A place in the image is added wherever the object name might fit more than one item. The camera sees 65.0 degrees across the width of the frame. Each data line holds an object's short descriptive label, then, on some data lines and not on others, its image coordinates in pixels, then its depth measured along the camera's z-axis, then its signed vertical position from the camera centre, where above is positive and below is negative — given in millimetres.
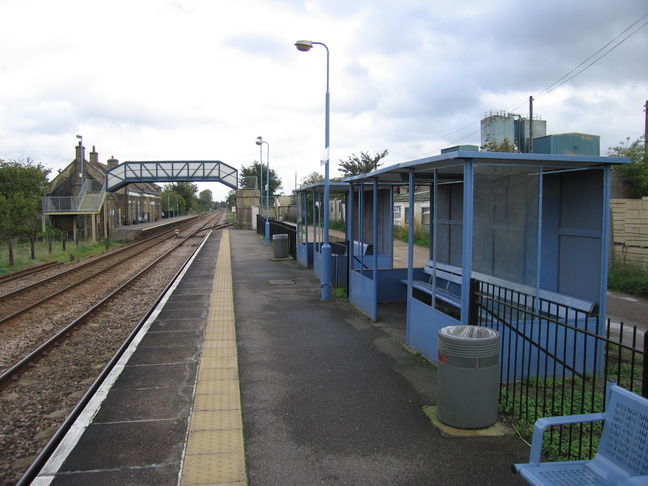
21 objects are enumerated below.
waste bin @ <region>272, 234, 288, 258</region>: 20391 -1220
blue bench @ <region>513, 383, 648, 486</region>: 2957 -1426
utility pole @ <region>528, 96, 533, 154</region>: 31122 +6672
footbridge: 41969 +3789
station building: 37625 +1254
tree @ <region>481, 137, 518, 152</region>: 30722 +4465
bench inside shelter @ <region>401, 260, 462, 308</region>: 8319 -1205
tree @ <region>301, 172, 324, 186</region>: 77688 +6213
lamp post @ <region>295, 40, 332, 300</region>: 10930 +317
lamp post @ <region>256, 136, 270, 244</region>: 29578 -944
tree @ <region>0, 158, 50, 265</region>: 21108 +43
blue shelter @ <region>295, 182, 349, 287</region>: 13234 -965
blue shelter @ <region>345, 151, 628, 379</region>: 5797 -267
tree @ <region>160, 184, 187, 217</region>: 95050 +3012
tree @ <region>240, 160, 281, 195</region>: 86612 +7520
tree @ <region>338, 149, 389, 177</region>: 49312 +5143
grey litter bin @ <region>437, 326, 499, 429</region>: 4523 -1472
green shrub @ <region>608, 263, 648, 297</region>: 12141 -1578
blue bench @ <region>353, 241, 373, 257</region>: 13430 -886
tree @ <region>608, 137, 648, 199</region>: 24469 +2015
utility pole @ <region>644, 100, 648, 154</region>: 29375 +5365
